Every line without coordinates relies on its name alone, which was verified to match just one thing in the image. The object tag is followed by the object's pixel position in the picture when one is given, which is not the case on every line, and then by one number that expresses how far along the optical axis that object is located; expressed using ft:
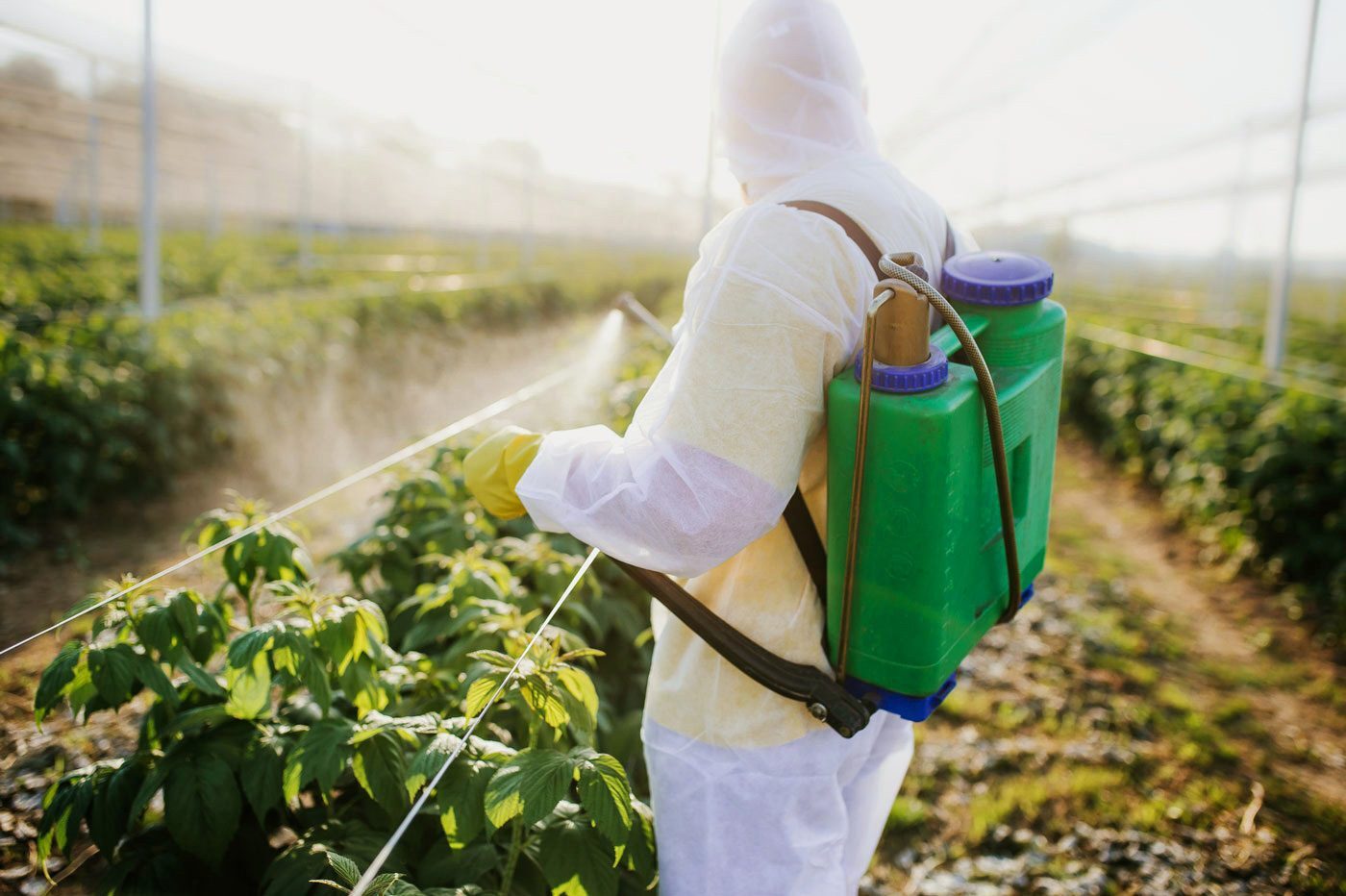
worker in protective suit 4.01
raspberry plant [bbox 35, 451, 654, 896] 4.48
